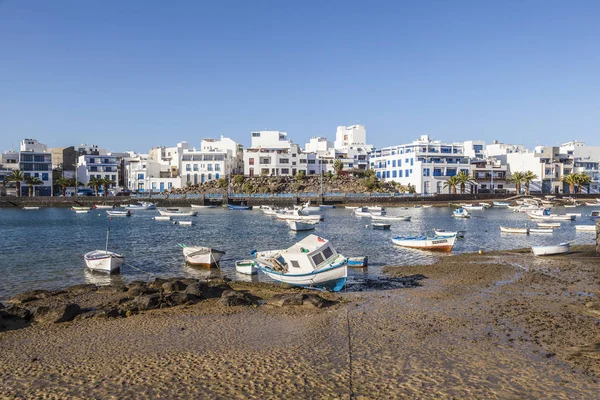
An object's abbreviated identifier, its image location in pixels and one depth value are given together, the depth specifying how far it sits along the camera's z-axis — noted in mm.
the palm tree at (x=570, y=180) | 121094
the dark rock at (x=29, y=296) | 21156
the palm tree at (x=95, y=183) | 117562
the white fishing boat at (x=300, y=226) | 56734
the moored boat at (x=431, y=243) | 37969
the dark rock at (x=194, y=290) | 21203
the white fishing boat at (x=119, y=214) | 83812
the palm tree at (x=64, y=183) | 116438
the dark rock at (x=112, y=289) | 23147
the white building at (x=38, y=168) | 114531
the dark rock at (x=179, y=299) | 20250
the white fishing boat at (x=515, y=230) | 52031
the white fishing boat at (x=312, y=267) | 22922
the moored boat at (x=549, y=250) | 33938
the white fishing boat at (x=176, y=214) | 77688
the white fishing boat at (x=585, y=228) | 54844
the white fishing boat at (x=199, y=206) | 103731
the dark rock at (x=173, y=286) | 22703
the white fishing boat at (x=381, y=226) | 58400
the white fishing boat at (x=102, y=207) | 102250
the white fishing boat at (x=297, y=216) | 66750
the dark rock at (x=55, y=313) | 17562
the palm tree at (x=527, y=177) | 116500
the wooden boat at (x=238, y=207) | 100125
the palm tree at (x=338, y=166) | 131625
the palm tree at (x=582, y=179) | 121062
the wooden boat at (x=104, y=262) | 29156
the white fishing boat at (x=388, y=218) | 68644
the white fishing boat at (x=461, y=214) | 74394
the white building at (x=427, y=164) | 115875
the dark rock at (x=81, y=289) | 22970
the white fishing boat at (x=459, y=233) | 44547
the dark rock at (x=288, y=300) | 19656
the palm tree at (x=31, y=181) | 111362
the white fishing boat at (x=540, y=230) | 53250
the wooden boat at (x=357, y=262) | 30453
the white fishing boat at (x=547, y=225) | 57316
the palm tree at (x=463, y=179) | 113750
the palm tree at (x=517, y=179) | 118500
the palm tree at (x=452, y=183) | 114062
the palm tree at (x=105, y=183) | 118000
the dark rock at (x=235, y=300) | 19969
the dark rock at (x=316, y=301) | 19438
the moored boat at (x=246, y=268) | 28197
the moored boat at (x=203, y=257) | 30875
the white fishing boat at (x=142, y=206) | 98950
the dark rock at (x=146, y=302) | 19406
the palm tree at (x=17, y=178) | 108062
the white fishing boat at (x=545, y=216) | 69250
